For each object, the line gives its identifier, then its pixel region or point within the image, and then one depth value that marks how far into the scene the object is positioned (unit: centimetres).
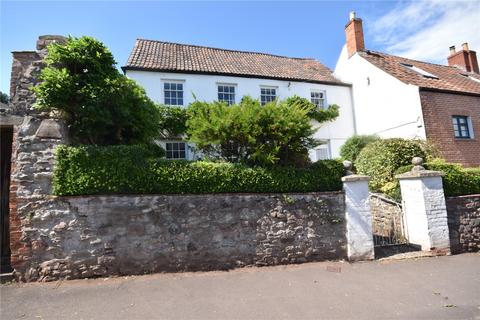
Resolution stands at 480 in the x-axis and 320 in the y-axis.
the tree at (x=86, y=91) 584
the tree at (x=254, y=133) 690
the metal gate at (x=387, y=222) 805
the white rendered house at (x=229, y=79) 1321
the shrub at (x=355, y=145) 1381
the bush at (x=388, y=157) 1009
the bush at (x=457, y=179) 801
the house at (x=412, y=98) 1308
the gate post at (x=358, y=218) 700
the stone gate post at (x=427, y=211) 741
